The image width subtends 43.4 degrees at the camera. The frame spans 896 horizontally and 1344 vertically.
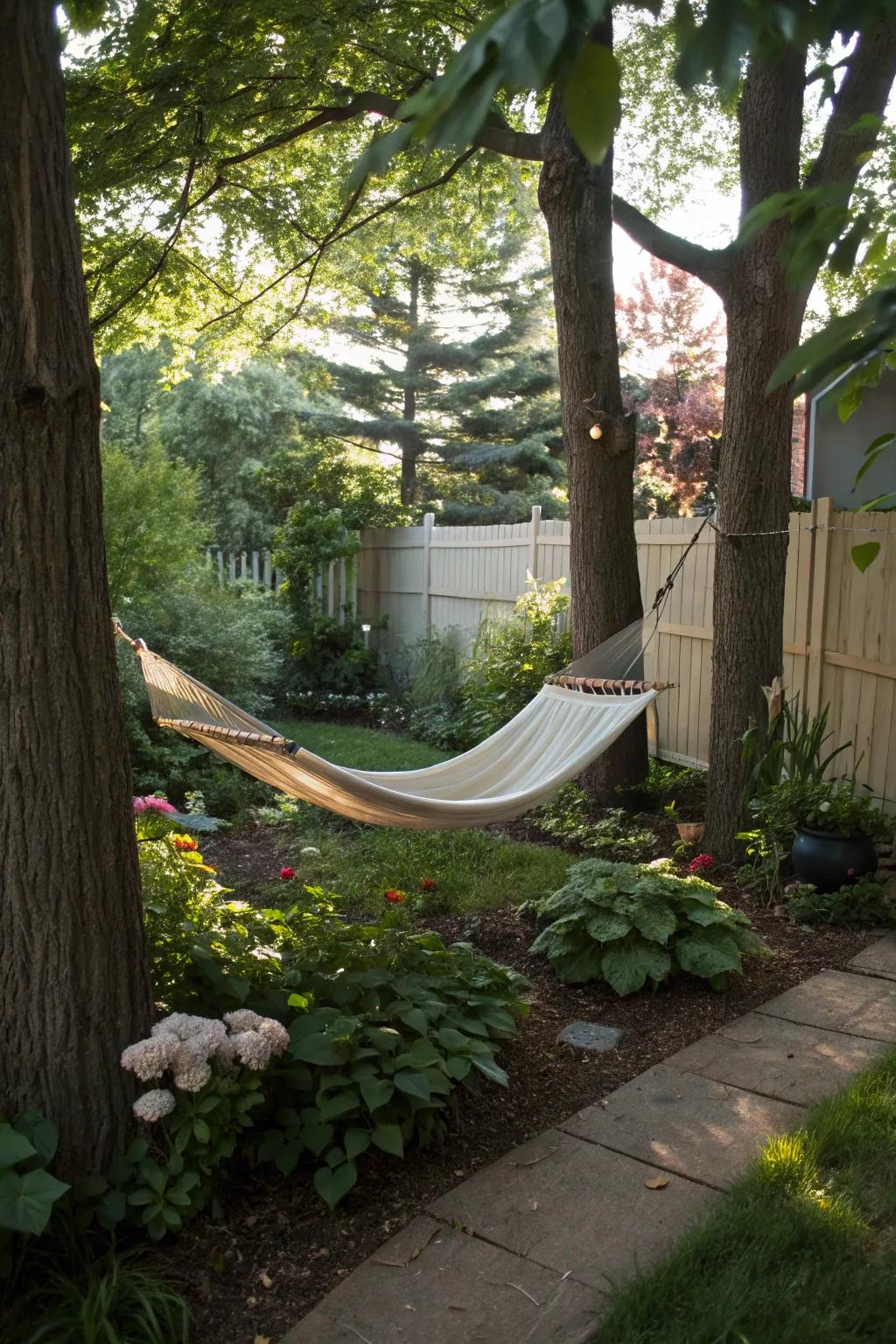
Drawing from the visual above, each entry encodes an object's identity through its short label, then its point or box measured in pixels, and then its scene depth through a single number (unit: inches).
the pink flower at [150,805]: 144.6
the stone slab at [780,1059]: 103.3
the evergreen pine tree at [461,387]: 645.3
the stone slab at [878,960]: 135.3
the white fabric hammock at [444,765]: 124.0
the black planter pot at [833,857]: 153.7
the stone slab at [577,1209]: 77.0
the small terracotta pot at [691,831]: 188.1
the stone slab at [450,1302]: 69.2
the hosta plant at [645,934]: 126.6
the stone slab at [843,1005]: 118.0
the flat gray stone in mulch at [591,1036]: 114.3
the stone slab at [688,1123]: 89.9
